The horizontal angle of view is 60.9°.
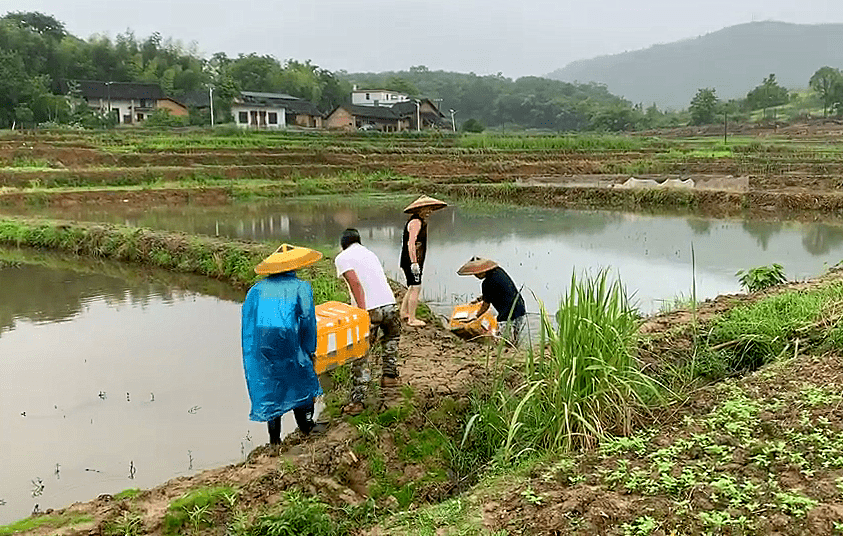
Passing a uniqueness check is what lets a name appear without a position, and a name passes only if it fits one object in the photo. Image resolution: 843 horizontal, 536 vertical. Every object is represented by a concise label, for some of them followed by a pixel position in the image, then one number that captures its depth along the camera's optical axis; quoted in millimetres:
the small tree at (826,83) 65500
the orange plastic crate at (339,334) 5630
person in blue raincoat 4258
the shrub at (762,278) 8594
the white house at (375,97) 72500
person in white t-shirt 4891
